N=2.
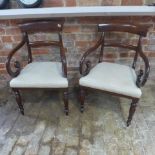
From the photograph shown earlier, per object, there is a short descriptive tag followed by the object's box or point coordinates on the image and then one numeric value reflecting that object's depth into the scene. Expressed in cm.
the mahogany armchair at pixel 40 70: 195
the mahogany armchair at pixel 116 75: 187
